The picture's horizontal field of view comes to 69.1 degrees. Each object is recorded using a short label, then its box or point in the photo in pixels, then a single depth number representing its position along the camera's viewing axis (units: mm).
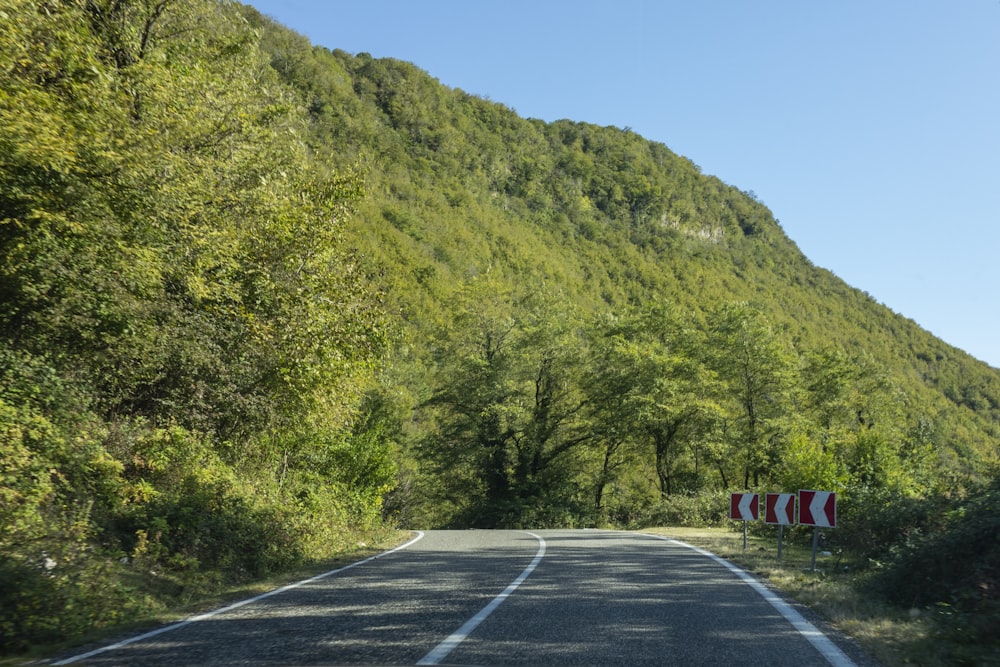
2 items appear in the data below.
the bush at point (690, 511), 31594
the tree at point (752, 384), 41625
